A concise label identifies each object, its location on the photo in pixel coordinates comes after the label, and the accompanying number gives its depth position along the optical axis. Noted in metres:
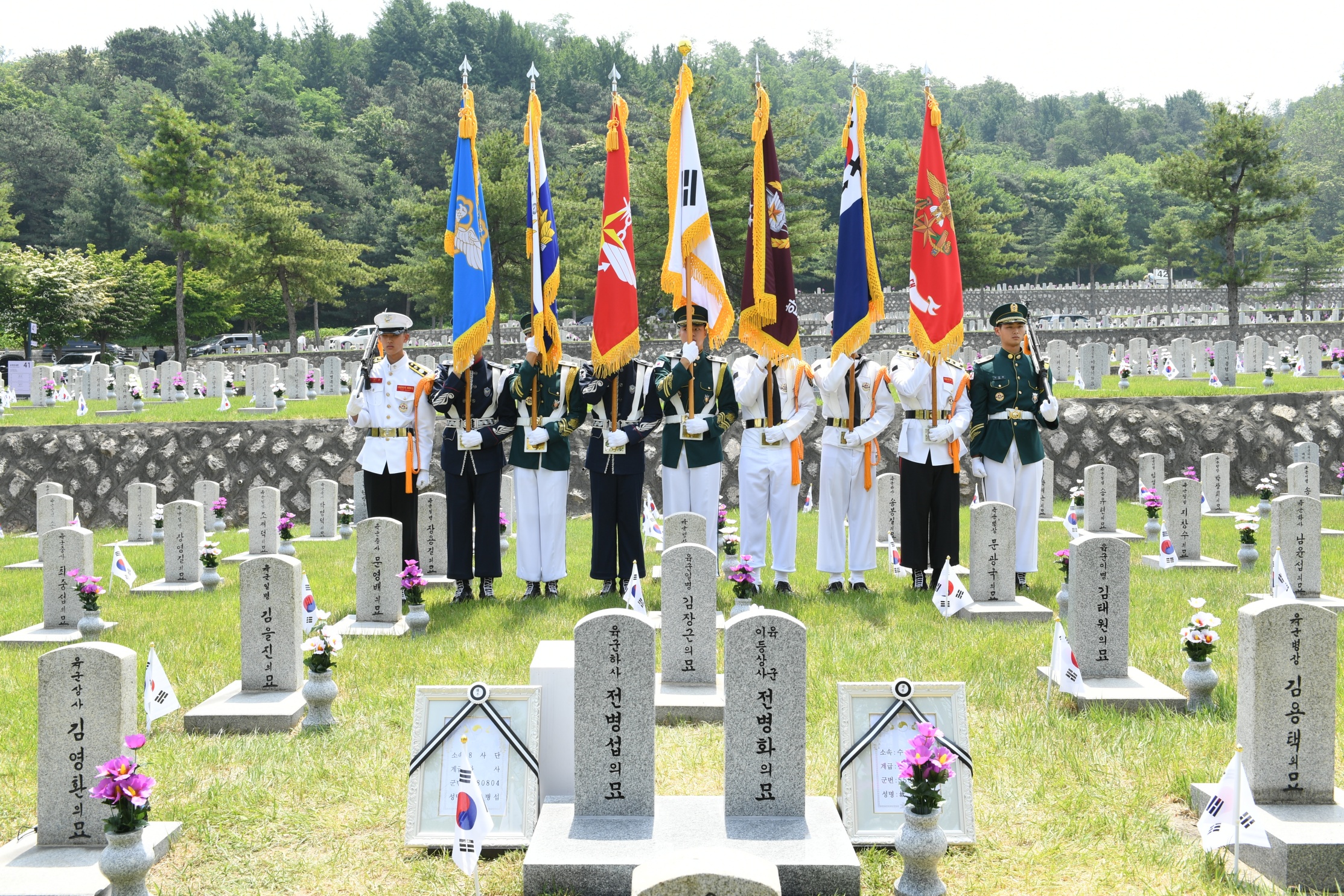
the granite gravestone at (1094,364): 20.38
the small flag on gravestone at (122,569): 9.44
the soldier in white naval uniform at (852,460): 9.59
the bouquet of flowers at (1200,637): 5.84
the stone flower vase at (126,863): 3.77
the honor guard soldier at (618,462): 9.37
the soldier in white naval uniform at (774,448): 9.52
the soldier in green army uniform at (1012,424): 9.64
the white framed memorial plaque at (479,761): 4.52
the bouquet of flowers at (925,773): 3.95
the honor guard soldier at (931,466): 9.51
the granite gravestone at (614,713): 4.41
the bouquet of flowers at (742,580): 7.48
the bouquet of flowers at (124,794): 3.79
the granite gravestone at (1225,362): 21.09
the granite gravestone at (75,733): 4.32
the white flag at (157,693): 5.59
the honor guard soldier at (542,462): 9.41
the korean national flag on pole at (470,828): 3.90
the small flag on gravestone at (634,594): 7.00
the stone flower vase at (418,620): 8.11
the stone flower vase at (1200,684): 5.95
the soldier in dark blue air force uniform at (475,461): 9.46
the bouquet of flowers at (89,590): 8.02
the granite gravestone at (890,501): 12.34
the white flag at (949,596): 7.71
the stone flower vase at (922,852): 3.91
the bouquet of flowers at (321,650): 6.05
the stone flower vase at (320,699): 6.02
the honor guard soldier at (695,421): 9.36
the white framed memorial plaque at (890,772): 4.46
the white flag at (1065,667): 5.98
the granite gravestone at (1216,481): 14.48
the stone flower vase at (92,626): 8.13
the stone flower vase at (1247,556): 10.23
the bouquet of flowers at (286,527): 11.77
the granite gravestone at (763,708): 4.36
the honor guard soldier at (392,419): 9.60
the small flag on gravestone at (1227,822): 4.09
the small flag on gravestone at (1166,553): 10.40
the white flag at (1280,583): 6.75
